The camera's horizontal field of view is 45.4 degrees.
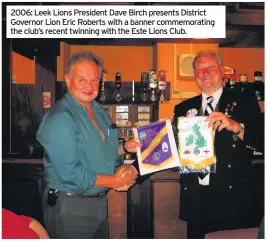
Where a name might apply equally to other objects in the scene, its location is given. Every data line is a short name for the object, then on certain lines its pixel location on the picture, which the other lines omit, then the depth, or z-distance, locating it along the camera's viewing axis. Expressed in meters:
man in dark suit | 2.20
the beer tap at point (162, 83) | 5.43
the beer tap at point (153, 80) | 5.47
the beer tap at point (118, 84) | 5.68
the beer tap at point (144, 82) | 5.57
